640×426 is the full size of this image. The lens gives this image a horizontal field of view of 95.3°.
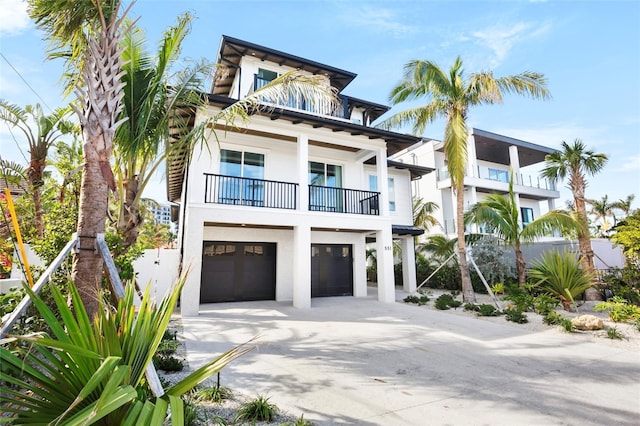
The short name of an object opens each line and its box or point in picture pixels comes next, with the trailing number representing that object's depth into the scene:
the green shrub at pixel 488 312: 9.18
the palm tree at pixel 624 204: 31.71
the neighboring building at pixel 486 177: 20.97
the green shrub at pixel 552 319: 7.78
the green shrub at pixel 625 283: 9.00
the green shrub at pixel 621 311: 7.79
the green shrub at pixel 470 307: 9.81
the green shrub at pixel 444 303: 10.33
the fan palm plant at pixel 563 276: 9.02
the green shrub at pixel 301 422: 2.95
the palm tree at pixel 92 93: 3.83
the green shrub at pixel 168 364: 4.46
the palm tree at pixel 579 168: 11.14
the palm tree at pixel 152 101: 5.52
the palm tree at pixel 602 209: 32.72
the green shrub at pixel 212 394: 3.57
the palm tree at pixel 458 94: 10.42
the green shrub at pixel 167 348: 5.07
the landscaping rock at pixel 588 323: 7.22
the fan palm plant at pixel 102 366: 1.61
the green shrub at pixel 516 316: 8.26
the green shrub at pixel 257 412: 3.17
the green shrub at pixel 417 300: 11.45
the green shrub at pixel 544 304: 8.65
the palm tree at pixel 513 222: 10.80
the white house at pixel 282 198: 10.01
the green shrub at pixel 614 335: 6.64
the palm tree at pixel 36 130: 9.32
